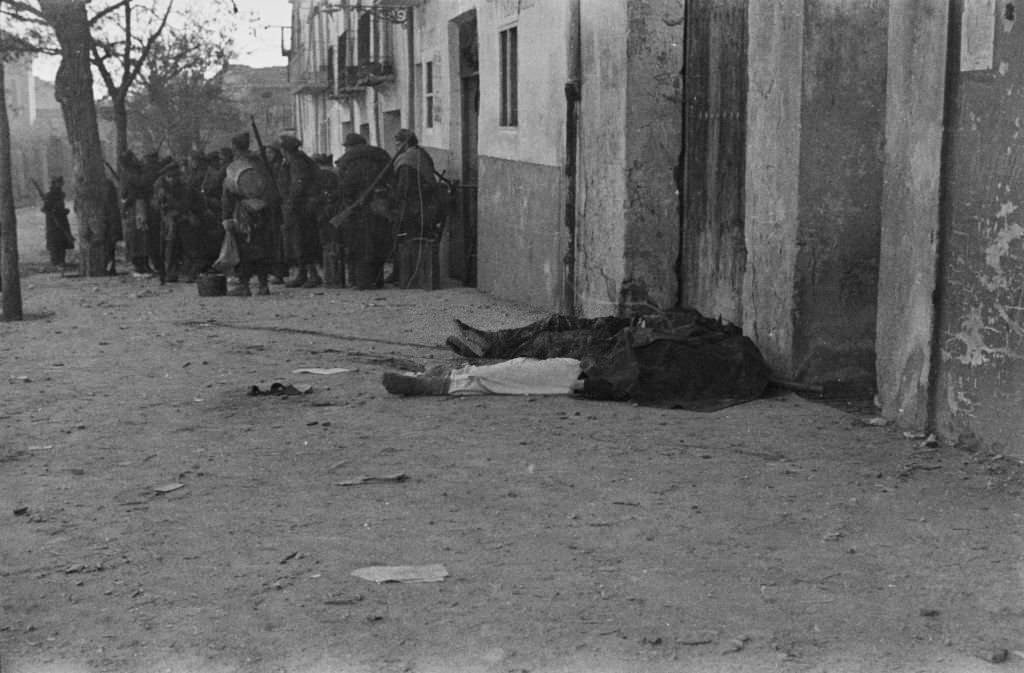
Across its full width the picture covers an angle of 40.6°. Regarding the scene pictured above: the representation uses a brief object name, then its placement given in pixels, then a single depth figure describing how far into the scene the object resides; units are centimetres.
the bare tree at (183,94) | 3030
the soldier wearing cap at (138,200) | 1722
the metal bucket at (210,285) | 1448
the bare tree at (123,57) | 2419
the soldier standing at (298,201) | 1517
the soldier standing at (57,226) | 2088
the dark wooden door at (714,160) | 887
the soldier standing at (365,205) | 1472
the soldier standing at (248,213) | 1440
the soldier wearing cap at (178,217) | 1588
